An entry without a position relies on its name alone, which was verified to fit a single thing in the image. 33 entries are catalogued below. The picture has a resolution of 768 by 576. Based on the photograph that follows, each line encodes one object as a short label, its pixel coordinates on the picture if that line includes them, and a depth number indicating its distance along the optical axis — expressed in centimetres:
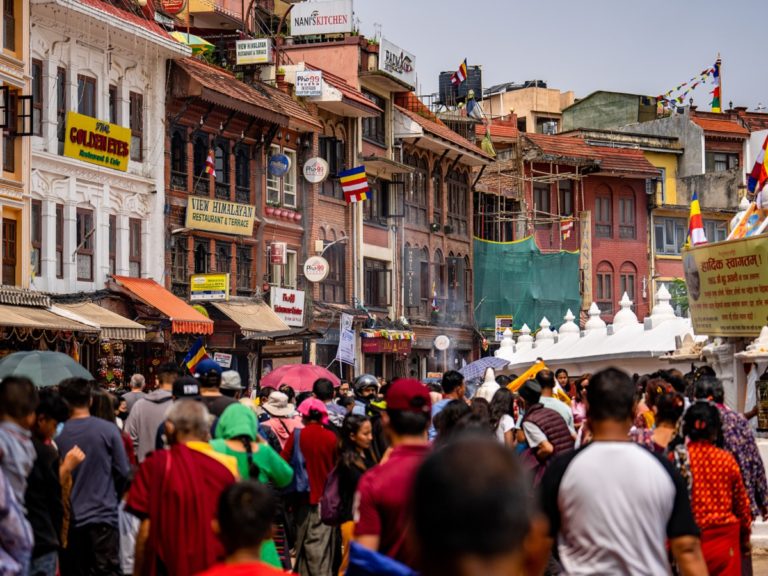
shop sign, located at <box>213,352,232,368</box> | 3297
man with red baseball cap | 616
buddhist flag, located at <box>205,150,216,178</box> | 3788
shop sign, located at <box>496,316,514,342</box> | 5312
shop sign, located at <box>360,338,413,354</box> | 4712
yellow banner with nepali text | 2144
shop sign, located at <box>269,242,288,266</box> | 4112
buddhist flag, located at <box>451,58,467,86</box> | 5844
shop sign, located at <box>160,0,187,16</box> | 4259
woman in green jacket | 835
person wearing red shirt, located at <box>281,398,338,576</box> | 1253
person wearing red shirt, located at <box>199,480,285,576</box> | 527
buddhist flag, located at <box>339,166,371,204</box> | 4472
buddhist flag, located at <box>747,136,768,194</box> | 2261
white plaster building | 3184
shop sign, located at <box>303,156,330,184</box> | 4294
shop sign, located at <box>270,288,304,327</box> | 4088
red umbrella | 2147
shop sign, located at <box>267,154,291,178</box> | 4153
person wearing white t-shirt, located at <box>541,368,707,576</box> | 573
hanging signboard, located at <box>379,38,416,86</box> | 4906
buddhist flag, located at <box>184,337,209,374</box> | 2476
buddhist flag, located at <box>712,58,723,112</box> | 7006
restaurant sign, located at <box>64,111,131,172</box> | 3259
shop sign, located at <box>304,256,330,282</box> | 4219
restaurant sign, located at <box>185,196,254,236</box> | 3725
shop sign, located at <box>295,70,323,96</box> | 4369
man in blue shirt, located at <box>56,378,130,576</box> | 950
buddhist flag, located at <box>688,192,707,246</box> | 2522
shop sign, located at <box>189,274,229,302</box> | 3672
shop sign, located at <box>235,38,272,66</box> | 4131
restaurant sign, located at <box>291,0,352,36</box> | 4766
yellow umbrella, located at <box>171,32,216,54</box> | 4069
